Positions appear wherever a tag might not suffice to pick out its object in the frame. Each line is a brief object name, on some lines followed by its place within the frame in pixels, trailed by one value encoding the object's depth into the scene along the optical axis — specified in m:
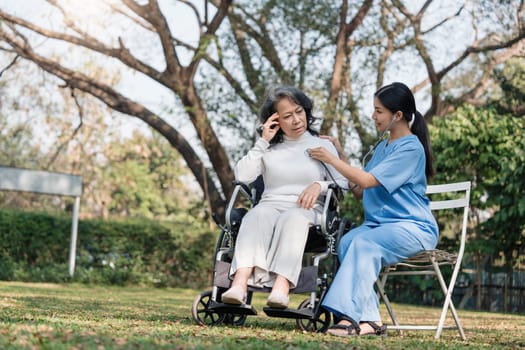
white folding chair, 4.27
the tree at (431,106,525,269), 9.70
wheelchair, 4.20
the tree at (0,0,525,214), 12.30
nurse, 4.14
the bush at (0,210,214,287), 12.92
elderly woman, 4.17
